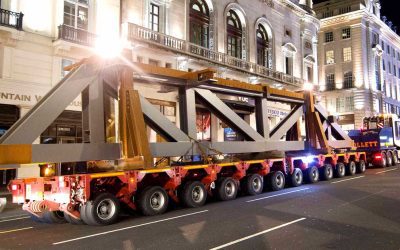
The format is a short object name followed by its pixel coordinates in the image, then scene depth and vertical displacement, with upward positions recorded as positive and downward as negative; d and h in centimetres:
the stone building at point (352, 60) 5766 +1368
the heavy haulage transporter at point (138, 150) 1005 +8
